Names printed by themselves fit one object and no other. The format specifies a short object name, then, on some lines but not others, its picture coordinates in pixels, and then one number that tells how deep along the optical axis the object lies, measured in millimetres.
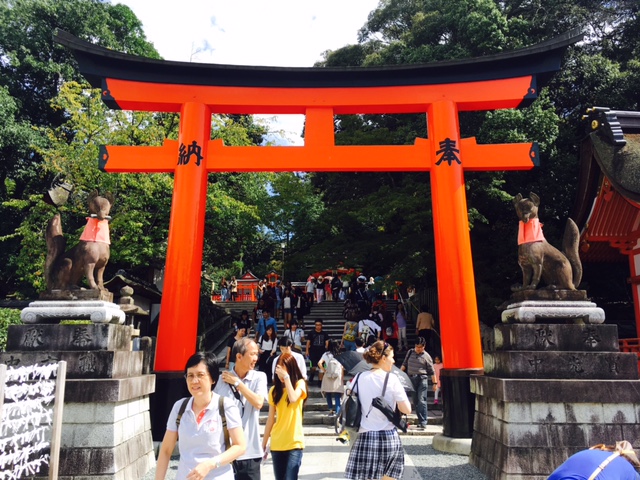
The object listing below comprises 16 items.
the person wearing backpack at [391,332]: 13891
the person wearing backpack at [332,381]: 8742
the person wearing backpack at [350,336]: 10930
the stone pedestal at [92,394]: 5094
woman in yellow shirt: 3664
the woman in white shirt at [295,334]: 11234
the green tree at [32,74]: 17828
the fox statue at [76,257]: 5855
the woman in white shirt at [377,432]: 3727
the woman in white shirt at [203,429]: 2619
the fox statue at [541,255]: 5895
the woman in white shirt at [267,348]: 10312
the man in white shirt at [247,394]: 3294
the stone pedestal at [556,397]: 5105
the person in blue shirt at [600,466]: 2486
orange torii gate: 7633
